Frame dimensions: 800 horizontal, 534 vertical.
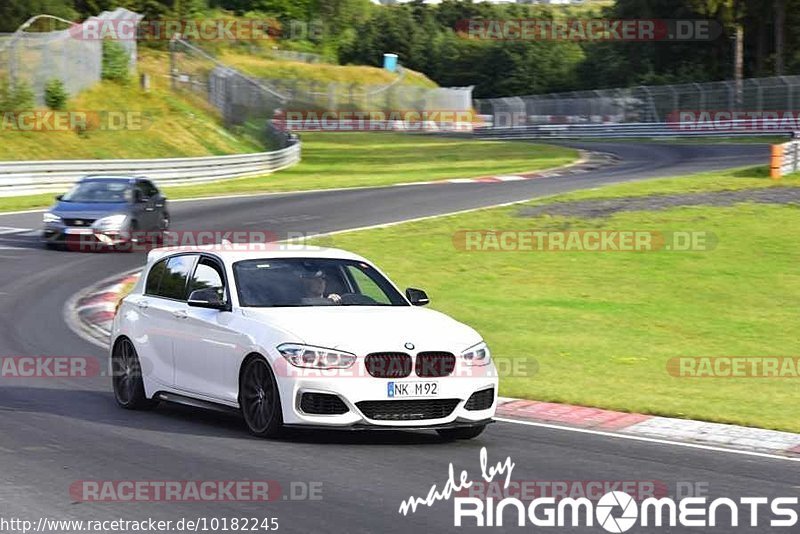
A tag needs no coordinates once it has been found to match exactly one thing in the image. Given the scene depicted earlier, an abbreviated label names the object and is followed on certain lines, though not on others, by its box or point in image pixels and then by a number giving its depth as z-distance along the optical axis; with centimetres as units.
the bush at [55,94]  4475
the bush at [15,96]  4253
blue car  2630
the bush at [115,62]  5006
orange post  3584
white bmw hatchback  973
